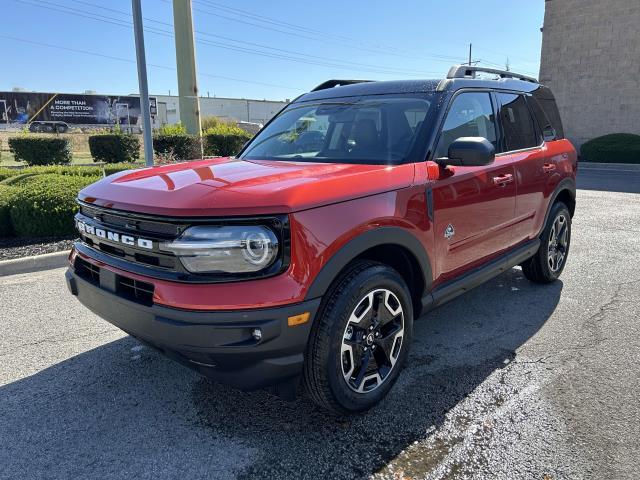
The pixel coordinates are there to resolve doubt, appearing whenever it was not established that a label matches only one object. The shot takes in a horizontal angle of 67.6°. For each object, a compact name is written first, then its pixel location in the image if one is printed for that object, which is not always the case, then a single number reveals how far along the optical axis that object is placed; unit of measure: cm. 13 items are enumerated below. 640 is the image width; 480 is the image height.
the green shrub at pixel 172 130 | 1630
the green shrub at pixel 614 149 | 1841
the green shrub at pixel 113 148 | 1780
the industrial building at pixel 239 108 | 6081
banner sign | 4062
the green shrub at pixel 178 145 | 1584
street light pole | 797
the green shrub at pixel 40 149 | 1682
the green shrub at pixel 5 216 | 641
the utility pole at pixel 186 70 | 1814
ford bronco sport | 215
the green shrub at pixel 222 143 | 1742
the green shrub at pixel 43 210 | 628
